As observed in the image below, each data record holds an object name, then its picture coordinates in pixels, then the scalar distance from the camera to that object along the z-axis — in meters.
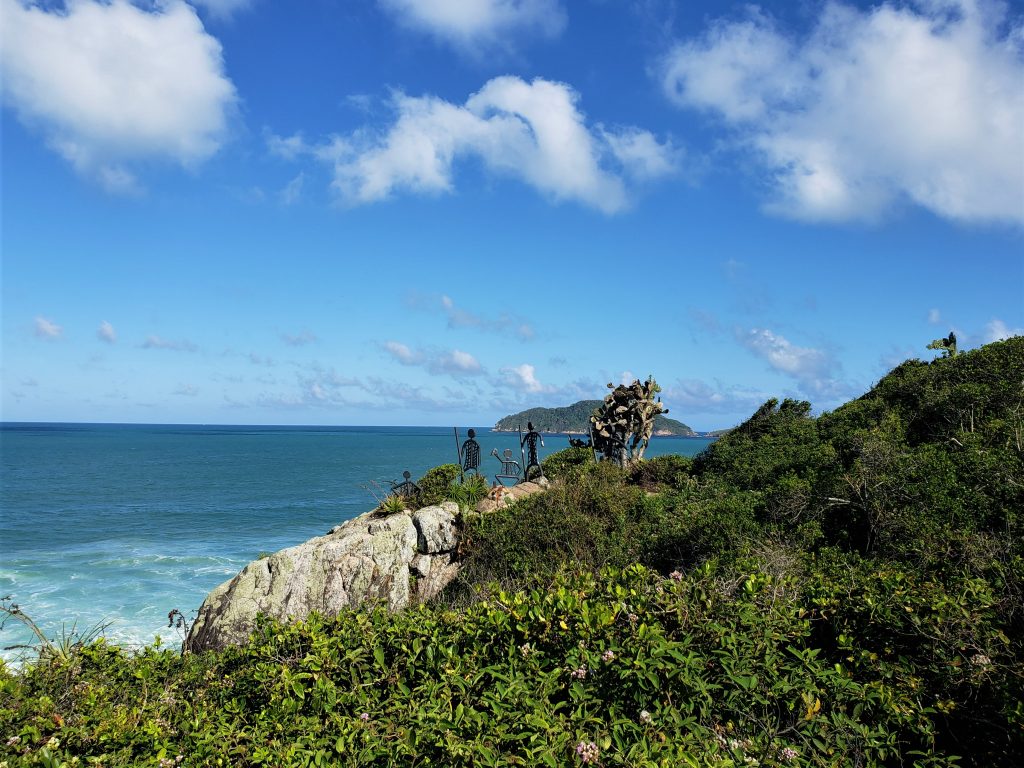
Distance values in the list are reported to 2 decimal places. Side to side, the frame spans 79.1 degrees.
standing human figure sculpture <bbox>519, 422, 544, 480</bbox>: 24.76
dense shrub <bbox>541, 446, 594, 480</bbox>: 24.90
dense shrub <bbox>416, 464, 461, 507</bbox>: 19.41
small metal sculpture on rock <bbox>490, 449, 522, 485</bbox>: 23.45
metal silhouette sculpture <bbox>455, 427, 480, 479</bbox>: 21.25
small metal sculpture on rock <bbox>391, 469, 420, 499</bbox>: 20.55
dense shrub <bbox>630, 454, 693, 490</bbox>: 22.52
